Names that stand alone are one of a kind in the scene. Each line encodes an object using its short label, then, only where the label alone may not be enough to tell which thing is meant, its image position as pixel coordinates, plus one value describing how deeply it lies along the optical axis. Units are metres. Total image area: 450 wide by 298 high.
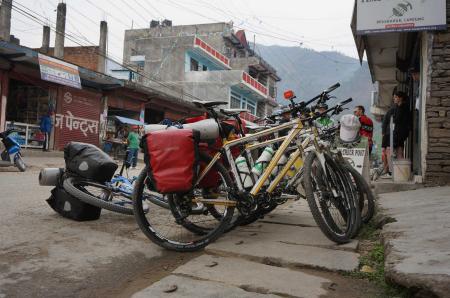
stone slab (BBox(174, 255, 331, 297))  2.15
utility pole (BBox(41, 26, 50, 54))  25.52
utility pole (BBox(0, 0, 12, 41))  18.62
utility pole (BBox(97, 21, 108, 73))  24.92
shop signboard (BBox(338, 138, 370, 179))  5.50
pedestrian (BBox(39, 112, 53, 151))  15.73
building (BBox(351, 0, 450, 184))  6.02
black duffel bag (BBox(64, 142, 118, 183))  3.98
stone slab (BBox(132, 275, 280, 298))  2.08
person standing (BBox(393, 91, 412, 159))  7.43
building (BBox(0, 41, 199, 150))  14.11
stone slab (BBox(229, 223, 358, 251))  3.07
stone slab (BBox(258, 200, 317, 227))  4.15
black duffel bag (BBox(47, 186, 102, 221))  3.93
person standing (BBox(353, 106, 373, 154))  7.17
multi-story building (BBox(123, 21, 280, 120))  32.34
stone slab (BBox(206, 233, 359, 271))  2.56
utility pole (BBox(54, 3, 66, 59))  21.86
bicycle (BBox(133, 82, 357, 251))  3.04
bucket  6.61
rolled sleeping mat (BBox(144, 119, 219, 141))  3.28
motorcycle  10.07
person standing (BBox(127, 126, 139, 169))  14.91
